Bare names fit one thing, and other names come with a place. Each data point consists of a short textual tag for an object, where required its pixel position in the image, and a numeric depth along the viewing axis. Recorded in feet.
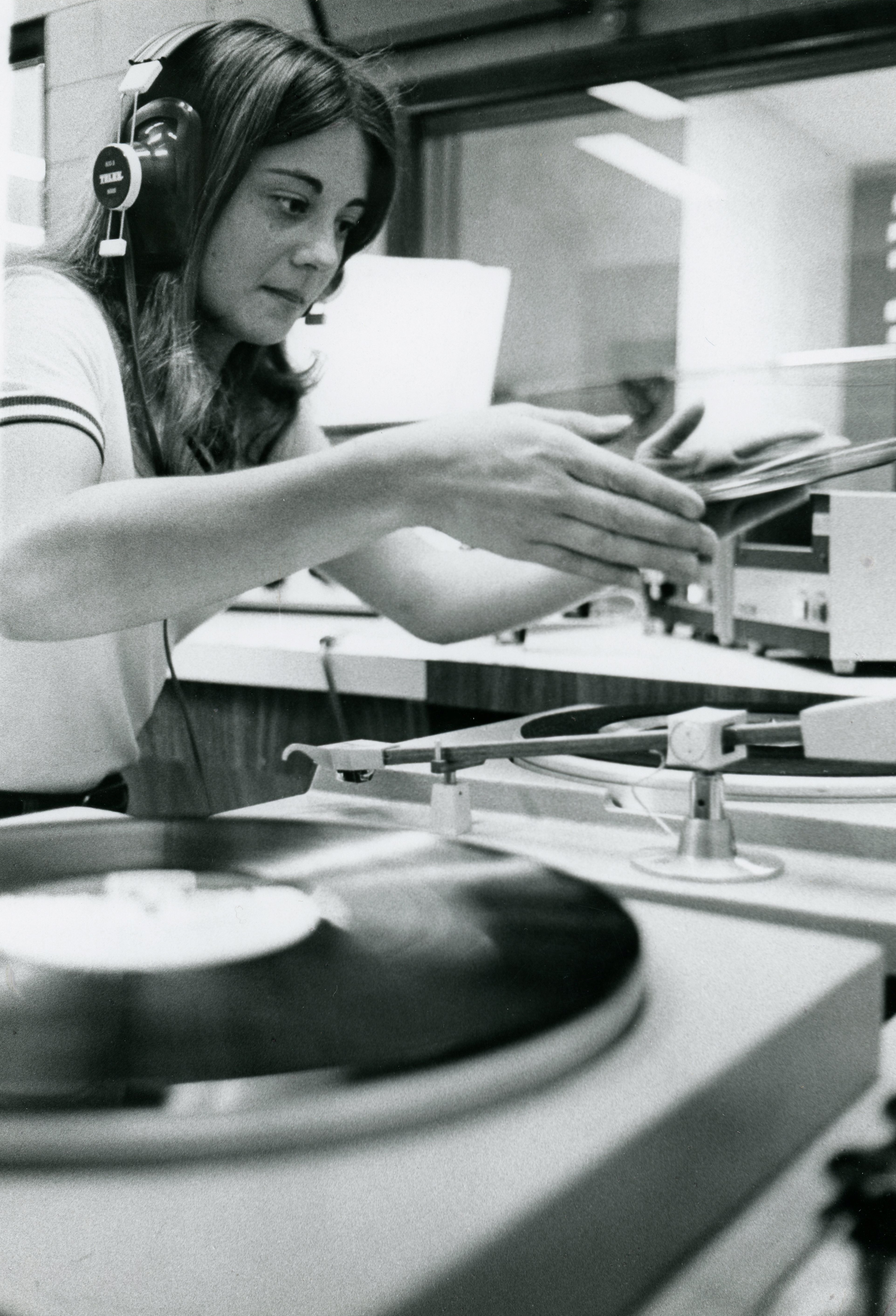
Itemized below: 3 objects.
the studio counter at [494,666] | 2.92
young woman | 2.22
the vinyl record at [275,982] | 1.09
